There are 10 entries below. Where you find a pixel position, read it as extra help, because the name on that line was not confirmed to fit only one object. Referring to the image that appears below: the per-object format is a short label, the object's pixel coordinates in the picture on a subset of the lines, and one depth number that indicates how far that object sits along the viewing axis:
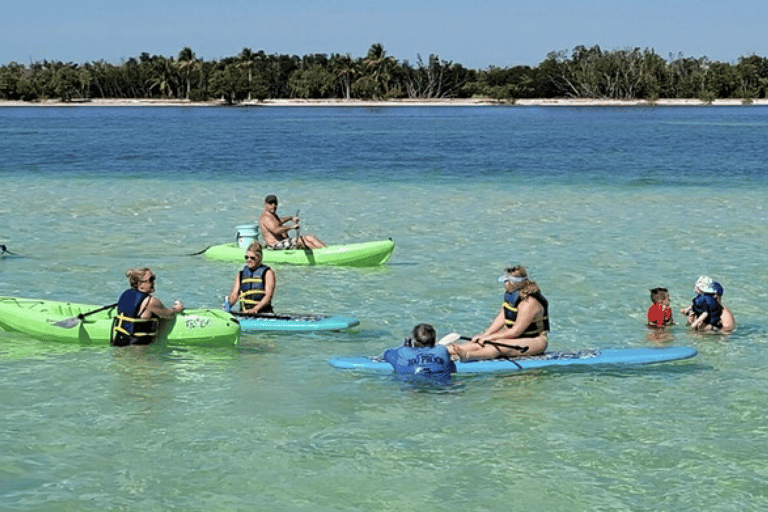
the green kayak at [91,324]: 14.03
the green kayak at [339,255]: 20.88
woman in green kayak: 13.34
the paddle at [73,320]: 14.19
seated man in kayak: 20.62
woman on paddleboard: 12.52
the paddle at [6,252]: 23.13
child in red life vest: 15.51
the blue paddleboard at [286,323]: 14.91
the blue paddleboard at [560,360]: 12.63
